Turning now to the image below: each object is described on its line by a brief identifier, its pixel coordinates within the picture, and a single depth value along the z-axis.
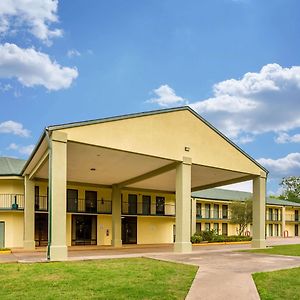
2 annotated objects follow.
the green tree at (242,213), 44.52
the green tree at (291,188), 94.89
